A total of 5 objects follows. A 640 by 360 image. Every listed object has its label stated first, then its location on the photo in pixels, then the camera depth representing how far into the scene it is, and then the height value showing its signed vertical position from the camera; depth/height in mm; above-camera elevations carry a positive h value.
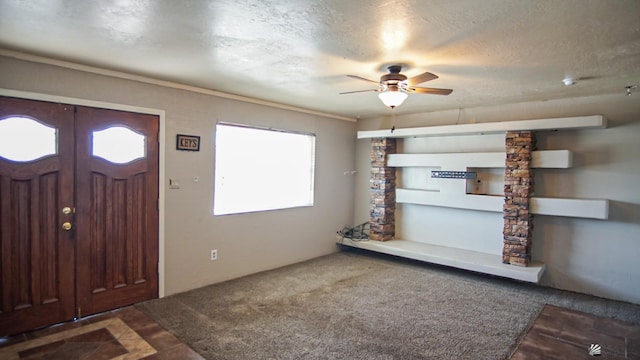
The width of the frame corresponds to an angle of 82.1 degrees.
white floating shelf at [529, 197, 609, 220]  4242 -387
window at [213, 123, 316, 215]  4824 -27
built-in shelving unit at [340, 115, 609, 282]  4406 -301
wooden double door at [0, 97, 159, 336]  3217 -478
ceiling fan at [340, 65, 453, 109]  3328 +775
